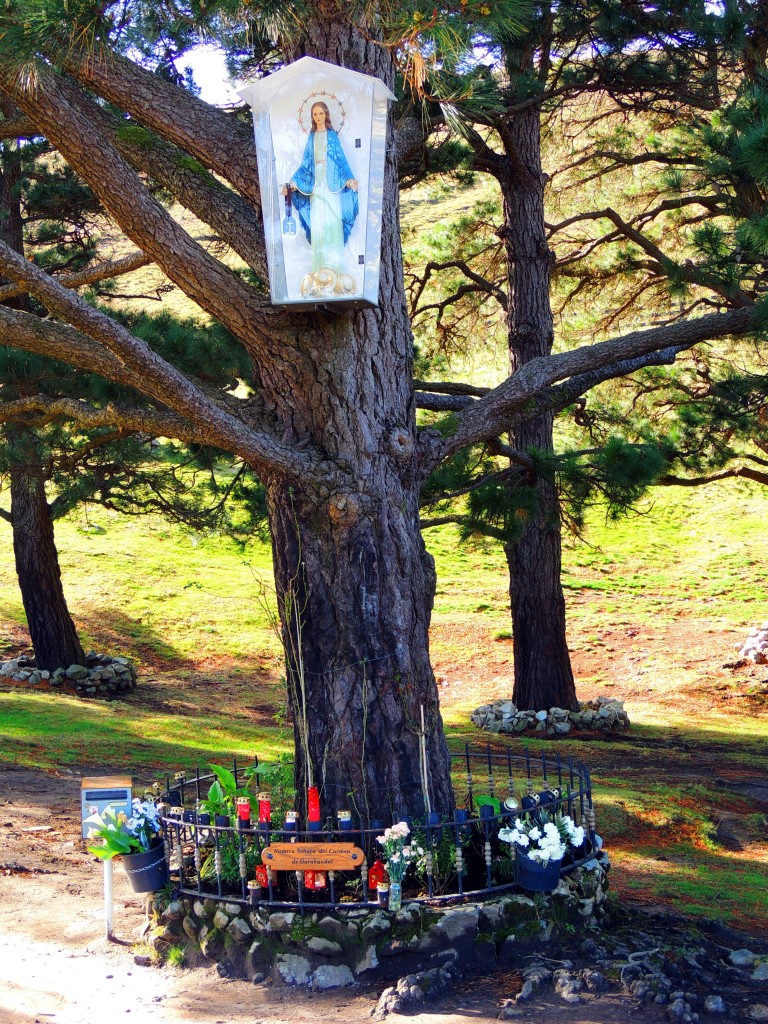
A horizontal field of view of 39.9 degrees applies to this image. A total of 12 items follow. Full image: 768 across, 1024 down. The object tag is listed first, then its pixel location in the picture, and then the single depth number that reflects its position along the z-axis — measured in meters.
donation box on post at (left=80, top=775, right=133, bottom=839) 5.40
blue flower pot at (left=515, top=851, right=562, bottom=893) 4.90
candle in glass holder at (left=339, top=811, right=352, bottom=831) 5.04
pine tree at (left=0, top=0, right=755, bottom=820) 5.41
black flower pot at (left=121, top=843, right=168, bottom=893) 5.25
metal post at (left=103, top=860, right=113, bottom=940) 5.32
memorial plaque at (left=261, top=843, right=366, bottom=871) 4.87
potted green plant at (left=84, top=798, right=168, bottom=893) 5.26
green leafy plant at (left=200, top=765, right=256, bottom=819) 5.58
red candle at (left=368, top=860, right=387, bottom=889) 4.91
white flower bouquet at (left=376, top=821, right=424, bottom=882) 4.79
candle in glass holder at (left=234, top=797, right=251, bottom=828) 5.22
